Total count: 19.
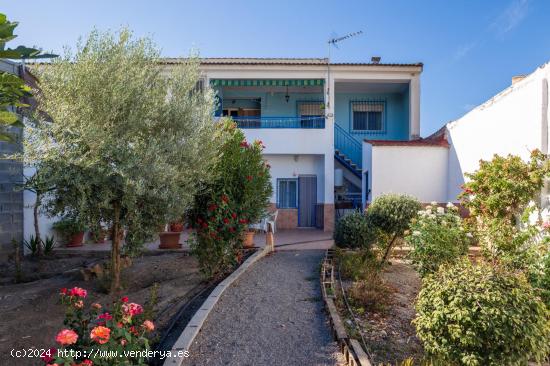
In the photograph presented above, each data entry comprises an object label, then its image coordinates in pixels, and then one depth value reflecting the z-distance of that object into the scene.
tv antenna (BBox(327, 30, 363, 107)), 17.89
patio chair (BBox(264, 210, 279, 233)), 13.61
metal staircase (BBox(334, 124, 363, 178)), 18.56
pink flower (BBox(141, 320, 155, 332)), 3.72
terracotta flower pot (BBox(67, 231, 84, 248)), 13.17
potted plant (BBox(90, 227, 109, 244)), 7.08
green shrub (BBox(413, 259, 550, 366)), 4.06
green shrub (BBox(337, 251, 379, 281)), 8.52
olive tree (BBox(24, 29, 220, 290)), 6.13
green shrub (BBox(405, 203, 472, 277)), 7.56
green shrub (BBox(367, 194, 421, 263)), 10.05
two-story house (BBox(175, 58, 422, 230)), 17.59
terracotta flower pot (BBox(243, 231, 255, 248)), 11.73
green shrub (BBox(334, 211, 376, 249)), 10.45
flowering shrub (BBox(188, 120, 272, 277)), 8.24
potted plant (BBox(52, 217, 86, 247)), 12.76
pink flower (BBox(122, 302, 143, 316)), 3.84
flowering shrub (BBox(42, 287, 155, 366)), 3.20
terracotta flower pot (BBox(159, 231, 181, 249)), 12.50
